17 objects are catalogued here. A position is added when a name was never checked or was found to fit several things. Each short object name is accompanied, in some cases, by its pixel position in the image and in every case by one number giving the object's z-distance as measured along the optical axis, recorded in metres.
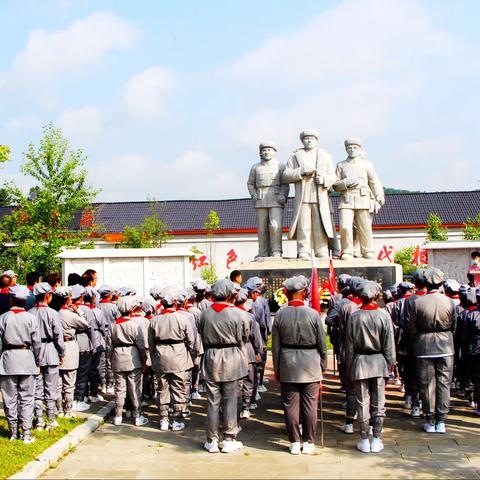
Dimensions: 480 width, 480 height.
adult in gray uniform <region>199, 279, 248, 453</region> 6.42
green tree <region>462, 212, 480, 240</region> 25.83
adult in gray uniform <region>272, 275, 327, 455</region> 6.19
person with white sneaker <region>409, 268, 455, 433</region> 6.86
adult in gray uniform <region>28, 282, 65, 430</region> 6.95
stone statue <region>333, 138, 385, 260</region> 13.54
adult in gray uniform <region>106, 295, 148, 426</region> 7.50
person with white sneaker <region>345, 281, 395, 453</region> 6.30
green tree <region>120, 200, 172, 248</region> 28.38
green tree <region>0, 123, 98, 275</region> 20.66
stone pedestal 12.95
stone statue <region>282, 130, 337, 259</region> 13.38
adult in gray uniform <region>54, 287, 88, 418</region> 7.55
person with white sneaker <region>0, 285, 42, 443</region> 6.52
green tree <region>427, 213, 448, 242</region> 27.28
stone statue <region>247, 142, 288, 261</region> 13.71
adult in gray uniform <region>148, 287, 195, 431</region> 7.19
